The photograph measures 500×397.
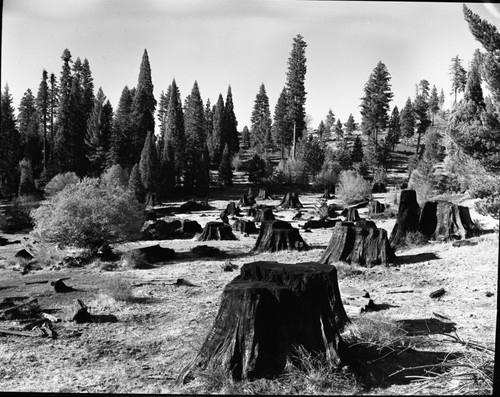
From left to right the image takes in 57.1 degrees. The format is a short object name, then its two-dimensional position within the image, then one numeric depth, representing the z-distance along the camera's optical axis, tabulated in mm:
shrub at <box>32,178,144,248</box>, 19484
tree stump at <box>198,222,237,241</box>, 25312
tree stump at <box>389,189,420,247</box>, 18156
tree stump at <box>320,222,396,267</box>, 14750
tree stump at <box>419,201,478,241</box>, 17438
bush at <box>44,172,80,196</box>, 40344
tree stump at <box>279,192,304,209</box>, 45938
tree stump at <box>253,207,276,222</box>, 32875
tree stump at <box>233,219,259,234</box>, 28266
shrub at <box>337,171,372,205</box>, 47312
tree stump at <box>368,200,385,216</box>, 37688
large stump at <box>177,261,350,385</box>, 5859
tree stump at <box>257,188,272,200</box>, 55406
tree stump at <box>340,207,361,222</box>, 33341
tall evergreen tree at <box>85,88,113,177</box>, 55750
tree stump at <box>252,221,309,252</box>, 19297
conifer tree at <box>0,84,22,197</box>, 42841
